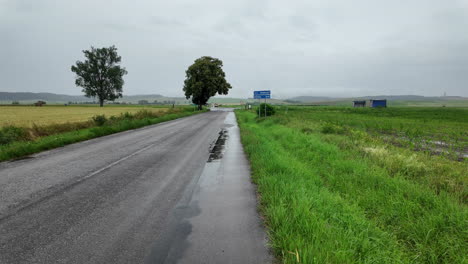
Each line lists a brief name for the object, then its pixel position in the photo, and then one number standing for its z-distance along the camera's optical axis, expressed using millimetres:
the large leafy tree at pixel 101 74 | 64438
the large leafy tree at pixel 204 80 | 52812
